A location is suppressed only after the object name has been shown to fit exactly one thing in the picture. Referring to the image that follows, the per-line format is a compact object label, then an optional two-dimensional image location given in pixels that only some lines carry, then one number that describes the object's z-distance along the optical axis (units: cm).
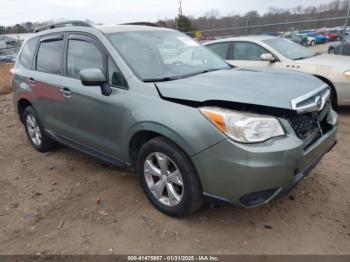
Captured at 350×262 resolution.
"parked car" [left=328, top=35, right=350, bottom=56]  1040
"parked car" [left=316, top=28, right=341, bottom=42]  1535
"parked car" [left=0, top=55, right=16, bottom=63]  3336
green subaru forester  258
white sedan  595
